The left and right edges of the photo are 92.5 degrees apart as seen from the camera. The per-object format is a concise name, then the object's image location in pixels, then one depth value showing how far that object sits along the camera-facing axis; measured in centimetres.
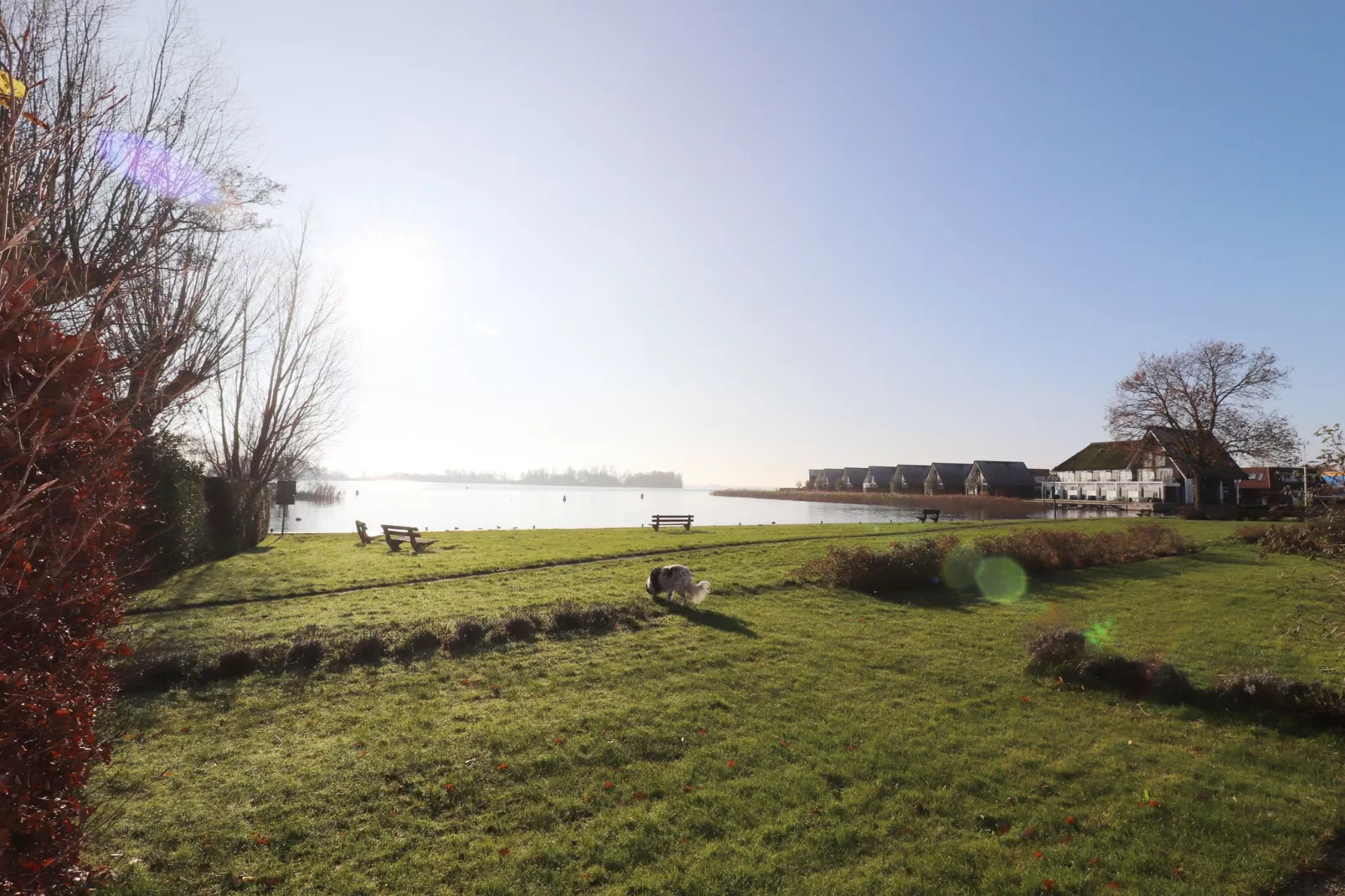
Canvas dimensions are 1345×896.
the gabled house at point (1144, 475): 5703
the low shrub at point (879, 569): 1898
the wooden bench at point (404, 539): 2531
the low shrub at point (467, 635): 1200
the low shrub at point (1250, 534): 2794
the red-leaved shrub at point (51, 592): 349
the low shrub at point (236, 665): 1030
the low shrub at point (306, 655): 1083
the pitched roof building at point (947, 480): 10050
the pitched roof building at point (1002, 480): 9238
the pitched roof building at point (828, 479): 13988
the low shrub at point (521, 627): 1273
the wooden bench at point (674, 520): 3538
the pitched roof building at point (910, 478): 10981
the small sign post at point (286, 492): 3530
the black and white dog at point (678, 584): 1540
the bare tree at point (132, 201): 1115
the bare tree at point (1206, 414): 4891
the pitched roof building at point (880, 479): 11782
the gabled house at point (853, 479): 12975
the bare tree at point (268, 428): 2866
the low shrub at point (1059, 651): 1145
